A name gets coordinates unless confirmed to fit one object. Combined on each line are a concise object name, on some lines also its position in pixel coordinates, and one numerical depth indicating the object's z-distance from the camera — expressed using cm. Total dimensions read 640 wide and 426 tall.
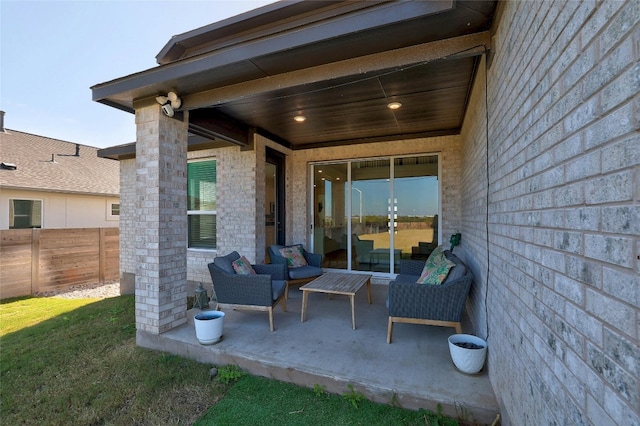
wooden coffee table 367
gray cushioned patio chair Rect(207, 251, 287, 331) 351
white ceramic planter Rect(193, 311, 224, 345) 305
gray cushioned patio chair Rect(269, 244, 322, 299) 485
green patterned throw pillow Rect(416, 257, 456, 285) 313
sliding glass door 564
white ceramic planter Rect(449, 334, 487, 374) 238
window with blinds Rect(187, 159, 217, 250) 609
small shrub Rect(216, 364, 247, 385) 272
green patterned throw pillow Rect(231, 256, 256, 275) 393
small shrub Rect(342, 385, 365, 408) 230
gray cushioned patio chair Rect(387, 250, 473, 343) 285
